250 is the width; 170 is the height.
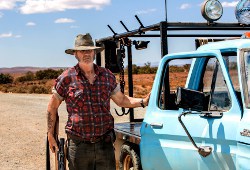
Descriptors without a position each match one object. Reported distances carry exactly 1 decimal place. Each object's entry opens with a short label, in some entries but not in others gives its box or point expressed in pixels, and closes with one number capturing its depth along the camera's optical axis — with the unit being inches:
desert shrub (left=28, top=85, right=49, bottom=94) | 1612.2
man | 189.0
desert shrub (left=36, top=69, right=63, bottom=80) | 2784.0
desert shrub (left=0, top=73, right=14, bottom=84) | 2524.6
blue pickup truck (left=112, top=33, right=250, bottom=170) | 153.6
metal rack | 204.2
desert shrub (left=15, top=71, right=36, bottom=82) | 2746.1
